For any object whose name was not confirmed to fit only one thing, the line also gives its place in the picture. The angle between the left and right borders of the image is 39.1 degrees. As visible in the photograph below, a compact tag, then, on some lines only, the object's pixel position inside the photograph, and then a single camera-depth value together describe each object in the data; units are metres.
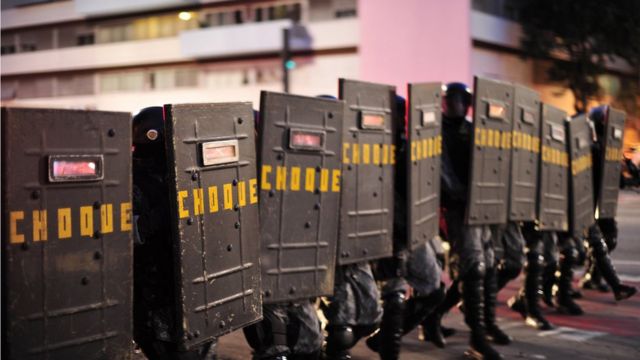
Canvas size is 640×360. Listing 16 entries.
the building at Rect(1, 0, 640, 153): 27.23
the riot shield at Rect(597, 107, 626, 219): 7.68
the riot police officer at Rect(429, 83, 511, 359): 5.74
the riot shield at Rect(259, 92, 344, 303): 4.09
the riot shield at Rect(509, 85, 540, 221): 6.16
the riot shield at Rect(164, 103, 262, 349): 3.39
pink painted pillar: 26.80
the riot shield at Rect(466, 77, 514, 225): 5.68
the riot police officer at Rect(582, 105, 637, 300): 7.71
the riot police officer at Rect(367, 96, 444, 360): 5.23
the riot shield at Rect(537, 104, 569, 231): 6.61
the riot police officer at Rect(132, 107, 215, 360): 3.48
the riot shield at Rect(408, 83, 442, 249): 5.14
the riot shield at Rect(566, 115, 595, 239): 7.05
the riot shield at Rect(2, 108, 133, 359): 2.75
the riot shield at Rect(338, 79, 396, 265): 4.71
